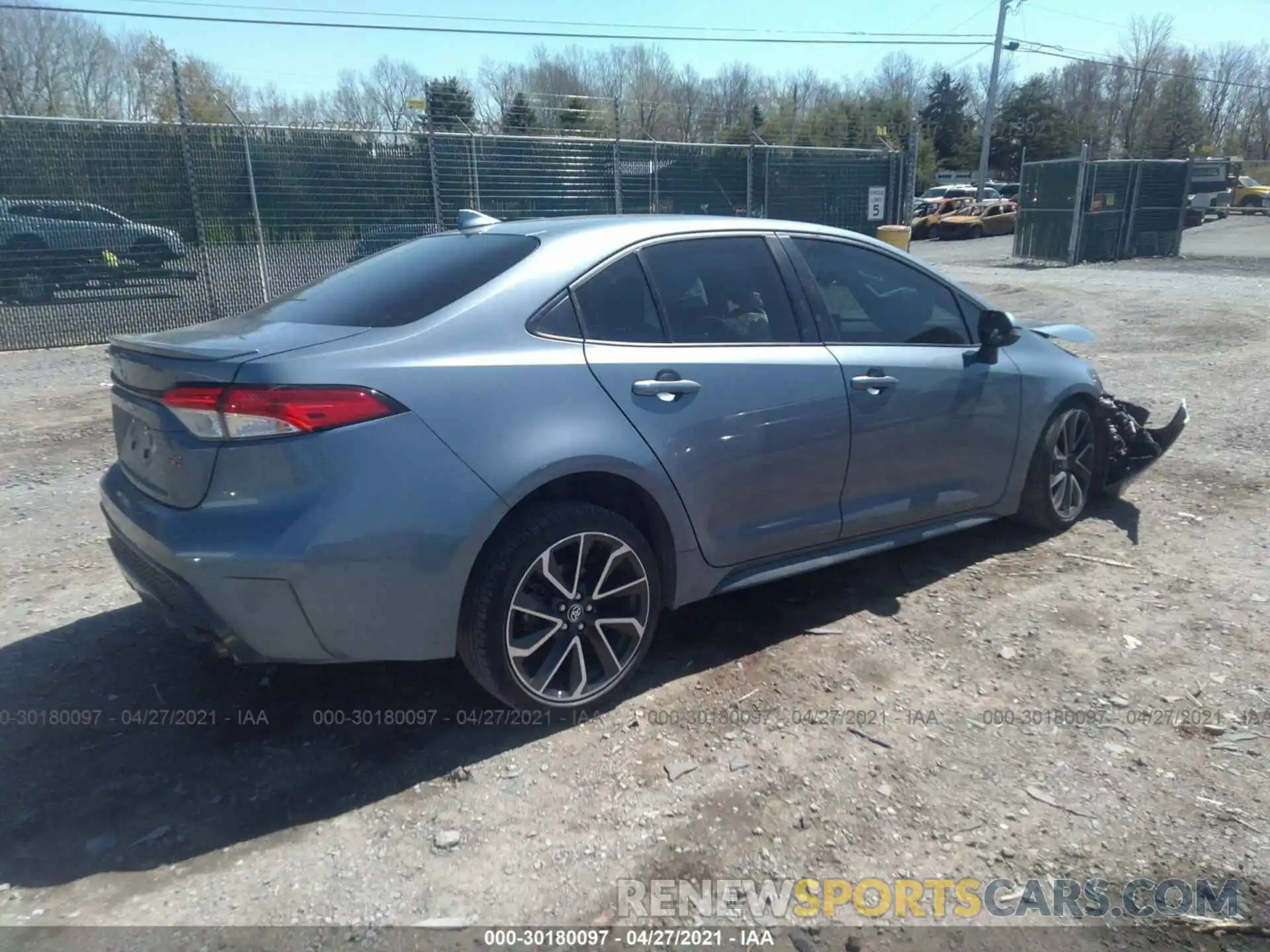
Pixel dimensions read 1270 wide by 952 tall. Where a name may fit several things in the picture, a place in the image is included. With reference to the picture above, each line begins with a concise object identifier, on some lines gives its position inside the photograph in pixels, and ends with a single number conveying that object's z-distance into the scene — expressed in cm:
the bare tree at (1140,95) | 6925
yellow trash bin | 1691
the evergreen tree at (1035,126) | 6431
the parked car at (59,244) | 1102
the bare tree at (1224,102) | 7244
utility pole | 4216
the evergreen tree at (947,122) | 6900
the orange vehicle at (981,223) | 3625
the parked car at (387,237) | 1333
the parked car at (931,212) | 3709
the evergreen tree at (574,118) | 1852
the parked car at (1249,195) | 4481
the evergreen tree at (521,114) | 1711
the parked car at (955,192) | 4759
